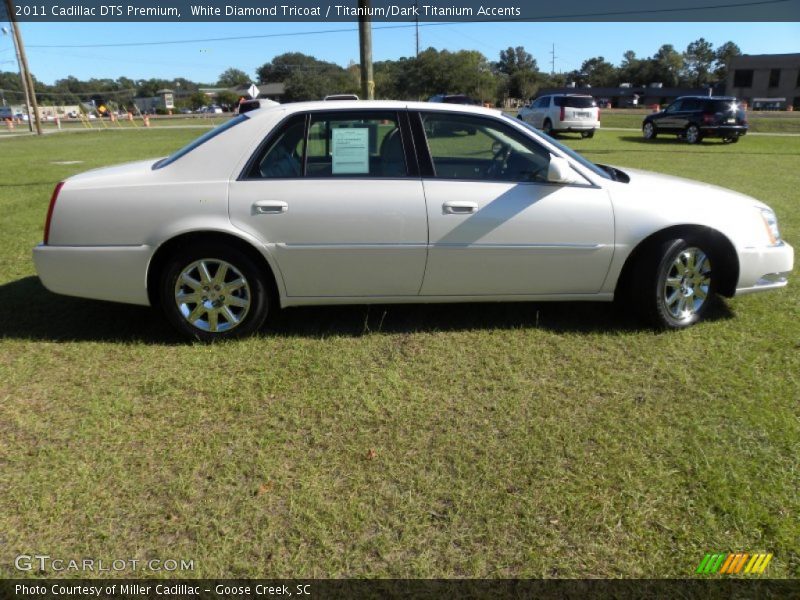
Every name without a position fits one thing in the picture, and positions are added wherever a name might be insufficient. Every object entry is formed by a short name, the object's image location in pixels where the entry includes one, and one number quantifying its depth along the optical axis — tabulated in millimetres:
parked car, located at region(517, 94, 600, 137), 23359
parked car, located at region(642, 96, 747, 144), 20828
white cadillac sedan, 3699
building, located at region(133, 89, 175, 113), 106562
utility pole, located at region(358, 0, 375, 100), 9750
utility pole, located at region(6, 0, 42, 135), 29830
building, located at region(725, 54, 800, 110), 70750
